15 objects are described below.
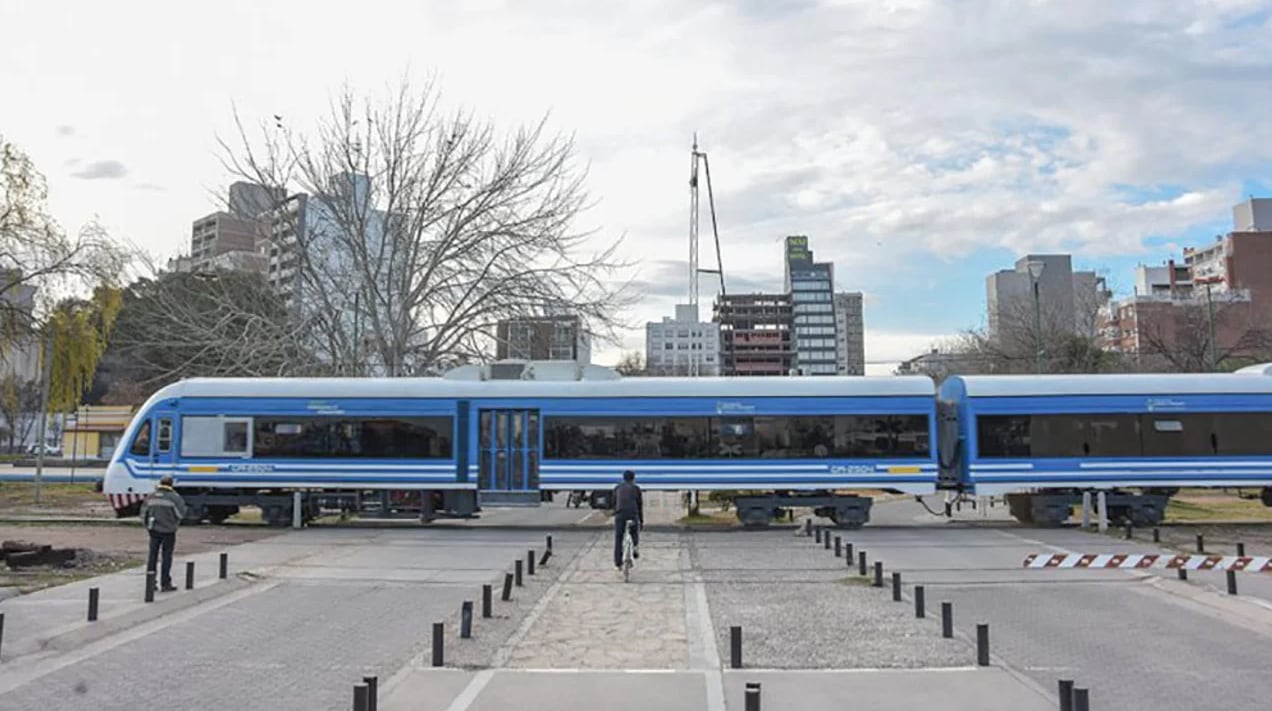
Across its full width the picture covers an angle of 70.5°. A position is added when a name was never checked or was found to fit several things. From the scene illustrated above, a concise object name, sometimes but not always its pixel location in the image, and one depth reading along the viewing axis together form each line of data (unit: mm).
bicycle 14077
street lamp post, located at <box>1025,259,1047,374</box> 26828
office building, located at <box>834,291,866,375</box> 181750
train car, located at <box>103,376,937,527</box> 21375
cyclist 14531
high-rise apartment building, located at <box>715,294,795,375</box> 127000
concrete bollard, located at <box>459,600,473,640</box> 9594
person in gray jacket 12734
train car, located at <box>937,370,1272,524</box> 21391
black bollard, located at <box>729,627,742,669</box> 8453
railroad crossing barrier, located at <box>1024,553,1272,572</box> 11445
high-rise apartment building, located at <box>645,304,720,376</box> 132375
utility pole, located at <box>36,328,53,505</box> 29986
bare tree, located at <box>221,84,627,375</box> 29344
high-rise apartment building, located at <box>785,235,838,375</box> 172625
